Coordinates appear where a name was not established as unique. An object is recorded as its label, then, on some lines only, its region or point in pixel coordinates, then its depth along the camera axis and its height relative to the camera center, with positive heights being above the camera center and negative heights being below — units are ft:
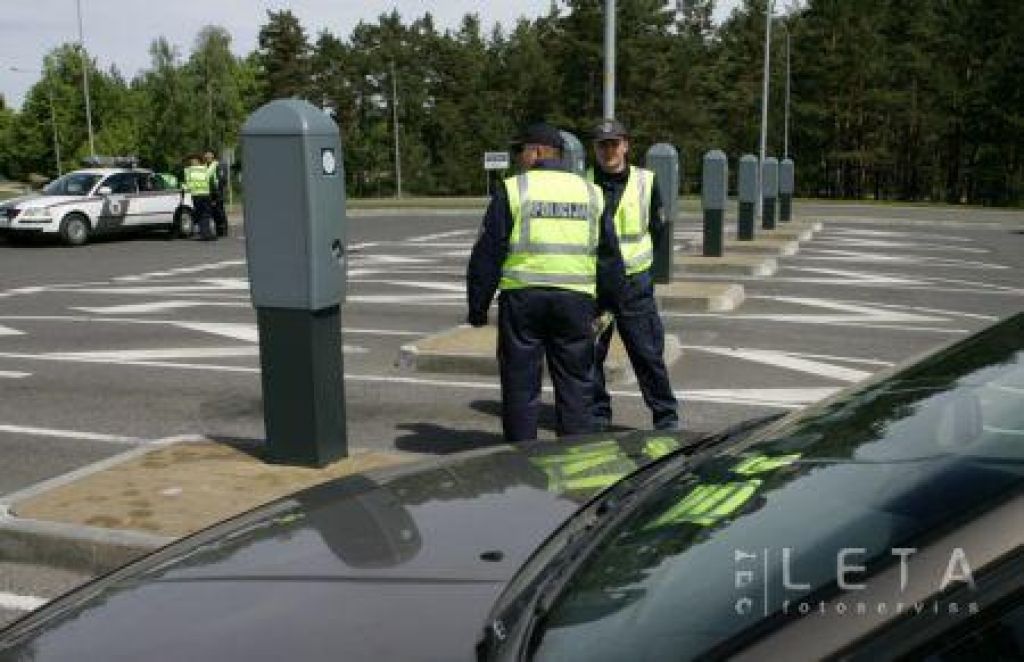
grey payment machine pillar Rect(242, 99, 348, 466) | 17.48 -1.64
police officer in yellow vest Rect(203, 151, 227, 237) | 73.26 -1.64
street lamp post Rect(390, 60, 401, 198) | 254.68 +3.31
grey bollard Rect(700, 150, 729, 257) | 50.26 -1.73
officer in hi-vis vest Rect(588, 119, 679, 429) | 20.54 -2.25
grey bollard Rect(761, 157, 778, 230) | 75.82 -2.22
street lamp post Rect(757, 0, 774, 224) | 90.99 +5.57
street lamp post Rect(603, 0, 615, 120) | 35.14 +3.42
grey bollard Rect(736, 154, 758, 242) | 61.54 -2.04
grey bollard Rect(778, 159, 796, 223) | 85.97 -2.34
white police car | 70.44 -2.30
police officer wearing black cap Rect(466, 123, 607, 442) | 17.43 -1.81
